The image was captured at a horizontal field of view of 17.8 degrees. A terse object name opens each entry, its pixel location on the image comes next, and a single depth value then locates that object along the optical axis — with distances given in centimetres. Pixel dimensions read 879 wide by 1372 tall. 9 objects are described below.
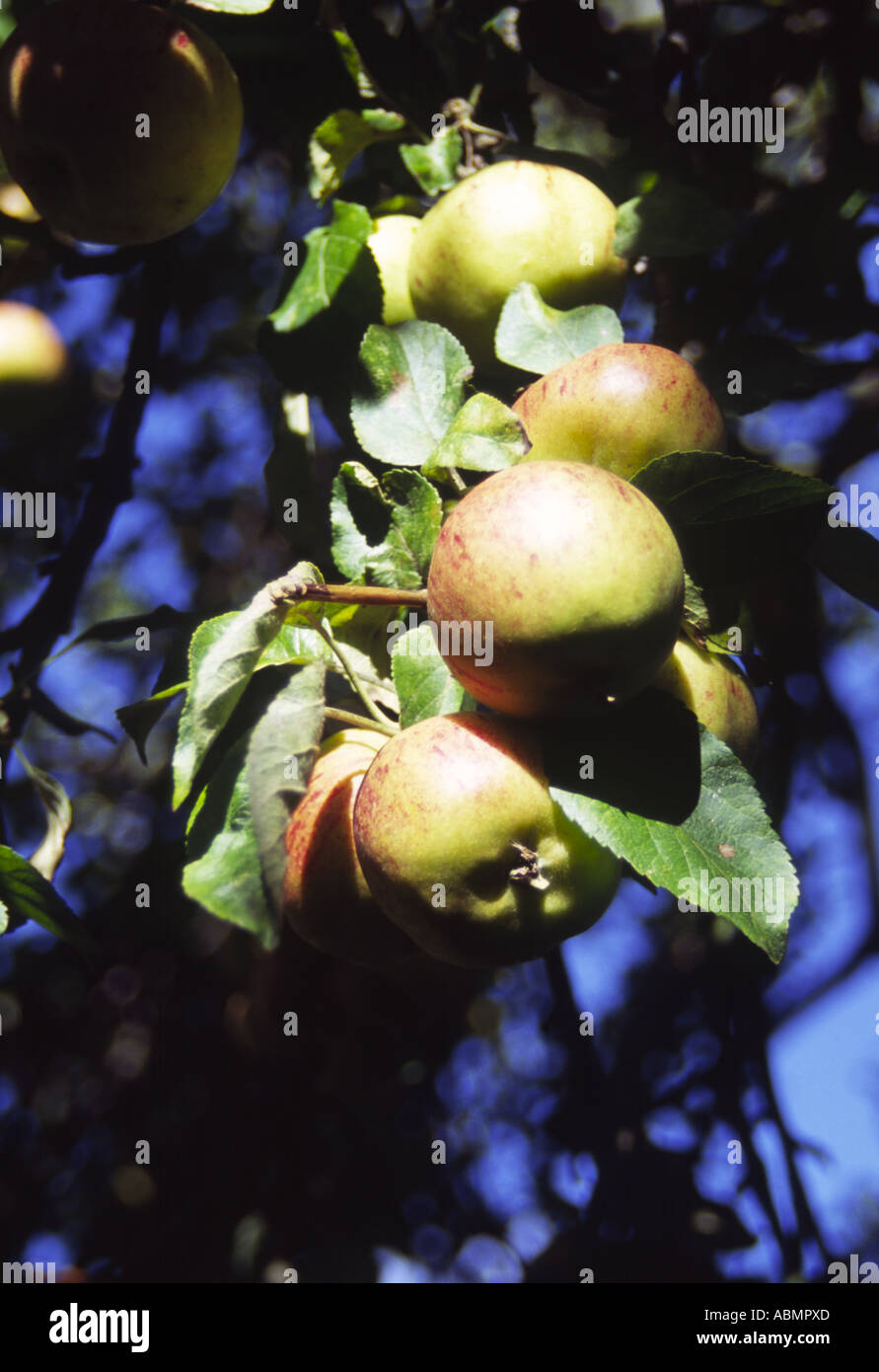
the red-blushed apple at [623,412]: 83
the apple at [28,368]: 118
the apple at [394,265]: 95
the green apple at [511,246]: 90
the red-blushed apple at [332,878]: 83
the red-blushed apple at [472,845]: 79
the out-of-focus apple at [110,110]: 88
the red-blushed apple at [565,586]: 78
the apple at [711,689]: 83
